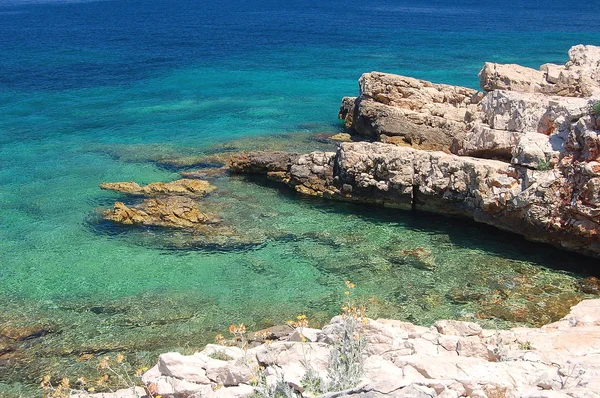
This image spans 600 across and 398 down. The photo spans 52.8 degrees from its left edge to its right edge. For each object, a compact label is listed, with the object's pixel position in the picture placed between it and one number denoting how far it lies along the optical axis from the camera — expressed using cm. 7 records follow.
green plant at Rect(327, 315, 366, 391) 866
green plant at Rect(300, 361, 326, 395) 862
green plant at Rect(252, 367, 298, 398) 851
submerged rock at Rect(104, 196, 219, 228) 2061
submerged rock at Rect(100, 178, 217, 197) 2331
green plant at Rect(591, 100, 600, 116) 1675
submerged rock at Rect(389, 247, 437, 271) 1770
